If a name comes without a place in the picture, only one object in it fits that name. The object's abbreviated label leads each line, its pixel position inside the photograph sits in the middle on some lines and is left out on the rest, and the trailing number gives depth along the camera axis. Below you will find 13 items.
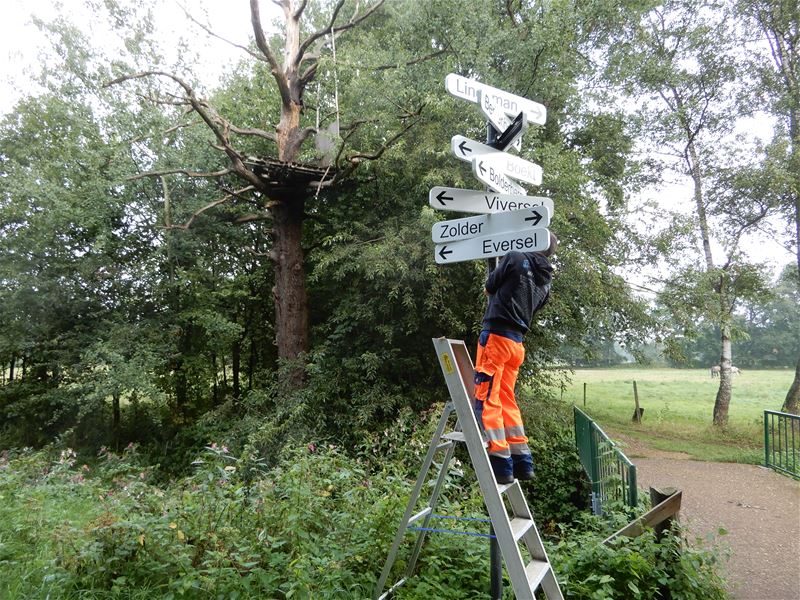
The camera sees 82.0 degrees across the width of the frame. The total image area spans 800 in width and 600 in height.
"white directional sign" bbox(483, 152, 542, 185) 2.89
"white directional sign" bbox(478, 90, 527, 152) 2.95
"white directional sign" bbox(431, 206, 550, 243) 2.45
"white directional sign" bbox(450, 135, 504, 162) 2.83
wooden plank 3.29
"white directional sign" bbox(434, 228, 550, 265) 2.42
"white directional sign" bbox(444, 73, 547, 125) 2.94
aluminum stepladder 2.13
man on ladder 2.46
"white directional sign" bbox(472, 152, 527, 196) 2.73
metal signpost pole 2.58
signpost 2.51
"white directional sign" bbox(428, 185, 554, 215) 2.85
